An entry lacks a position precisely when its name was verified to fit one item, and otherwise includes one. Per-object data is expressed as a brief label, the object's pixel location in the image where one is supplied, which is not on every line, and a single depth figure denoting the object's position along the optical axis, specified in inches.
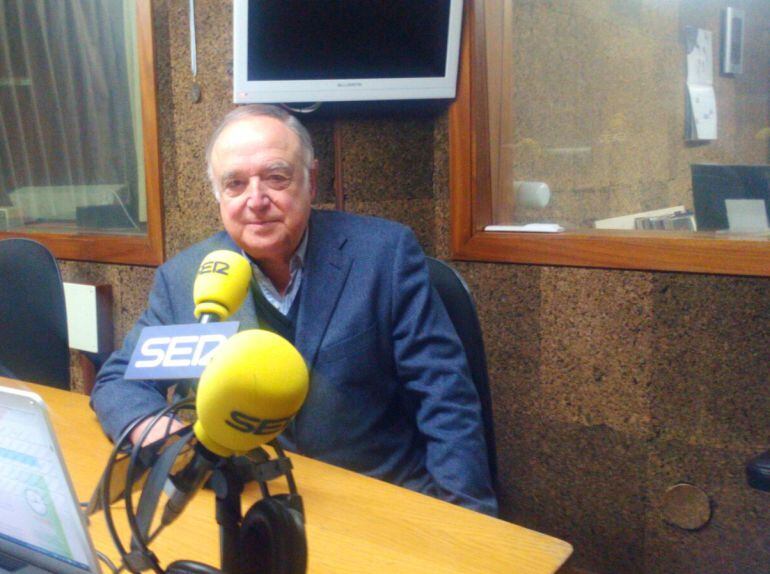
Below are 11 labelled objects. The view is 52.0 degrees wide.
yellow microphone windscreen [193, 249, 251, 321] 29.3
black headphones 25.3
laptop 27.8
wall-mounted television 80.7
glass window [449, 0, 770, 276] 76.4
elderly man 58.3
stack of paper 107.0
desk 37.1
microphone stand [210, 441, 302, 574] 26.1
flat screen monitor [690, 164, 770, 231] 77.8
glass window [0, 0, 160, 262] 110.4
